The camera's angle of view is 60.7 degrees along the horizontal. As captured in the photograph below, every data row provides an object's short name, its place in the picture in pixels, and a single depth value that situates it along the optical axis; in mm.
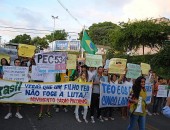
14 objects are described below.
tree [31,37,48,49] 40002
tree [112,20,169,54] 17483
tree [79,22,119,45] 35837
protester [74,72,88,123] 4667
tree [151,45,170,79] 12941
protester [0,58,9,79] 4825
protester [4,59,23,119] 4442
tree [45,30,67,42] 38507
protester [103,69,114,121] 5015
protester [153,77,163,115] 5956
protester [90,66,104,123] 4810
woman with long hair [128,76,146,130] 3502
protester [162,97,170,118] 2579
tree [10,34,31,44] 43256
